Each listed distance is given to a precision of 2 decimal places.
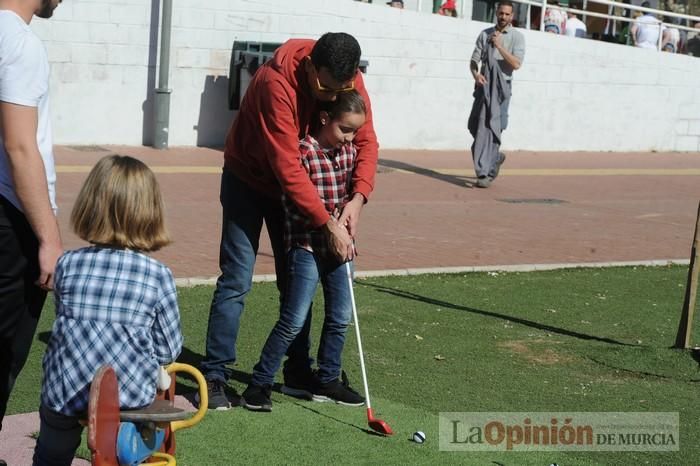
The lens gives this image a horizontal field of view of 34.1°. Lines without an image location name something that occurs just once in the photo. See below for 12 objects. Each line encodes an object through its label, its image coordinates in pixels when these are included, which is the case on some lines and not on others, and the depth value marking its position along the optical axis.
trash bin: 16.39
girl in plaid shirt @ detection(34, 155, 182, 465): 3.82
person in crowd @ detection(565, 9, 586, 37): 21.53
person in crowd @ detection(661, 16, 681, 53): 22.87
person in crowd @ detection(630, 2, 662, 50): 22.11
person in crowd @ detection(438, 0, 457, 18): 20.00
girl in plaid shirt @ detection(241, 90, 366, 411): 5.57
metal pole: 16.11
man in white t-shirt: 4.02
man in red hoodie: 5.38
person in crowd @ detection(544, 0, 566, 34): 20.98
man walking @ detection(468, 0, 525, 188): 14.65
